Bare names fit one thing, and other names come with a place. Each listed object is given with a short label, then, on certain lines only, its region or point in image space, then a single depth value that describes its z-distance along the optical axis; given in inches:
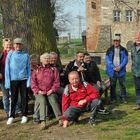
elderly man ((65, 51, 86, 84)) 362.3
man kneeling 320.8
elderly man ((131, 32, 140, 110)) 376.8
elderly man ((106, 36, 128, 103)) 406.6
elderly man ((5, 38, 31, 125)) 335.3
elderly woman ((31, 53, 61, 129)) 328.8
